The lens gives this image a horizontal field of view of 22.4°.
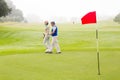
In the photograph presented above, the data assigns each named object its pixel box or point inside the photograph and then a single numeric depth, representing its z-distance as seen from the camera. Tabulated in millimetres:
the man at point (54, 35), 21703
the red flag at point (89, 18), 13727
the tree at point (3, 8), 57531
